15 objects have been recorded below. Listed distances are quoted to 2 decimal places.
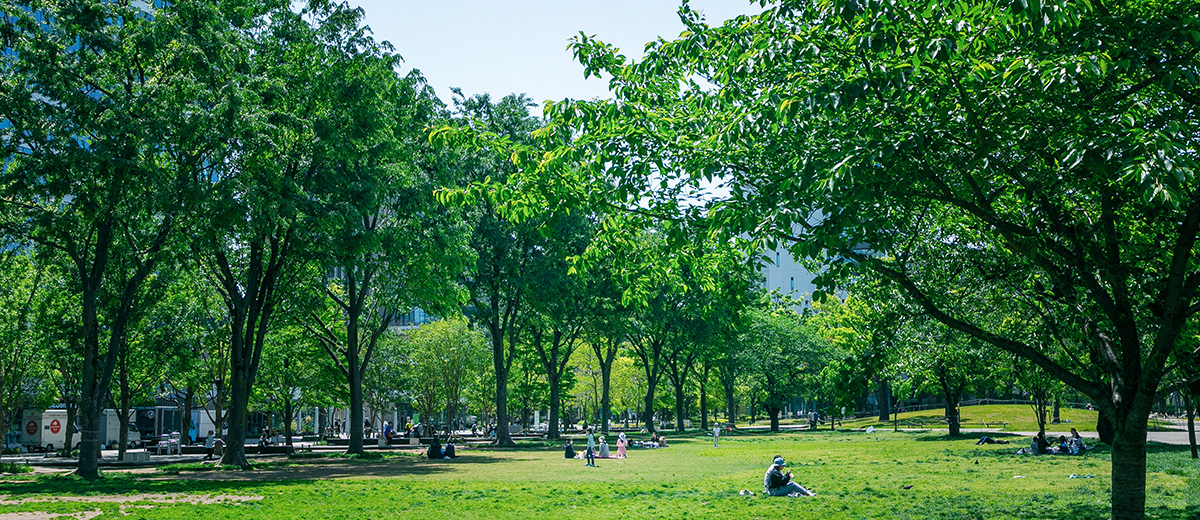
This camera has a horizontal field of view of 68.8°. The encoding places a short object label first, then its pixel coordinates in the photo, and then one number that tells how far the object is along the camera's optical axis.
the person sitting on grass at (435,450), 35.09
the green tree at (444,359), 60.31
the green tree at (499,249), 41.31
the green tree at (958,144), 7.73
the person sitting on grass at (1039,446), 29.67
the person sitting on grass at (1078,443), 28.53
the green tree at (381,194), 25.86
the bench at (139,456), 32.75
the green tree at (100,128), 20.69
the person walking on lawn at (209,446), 35.19
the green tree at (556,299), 42.03
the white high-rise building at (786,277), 121.88
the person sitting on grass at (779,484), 17.03
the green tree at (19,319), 29.39
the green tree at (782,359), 68.75
